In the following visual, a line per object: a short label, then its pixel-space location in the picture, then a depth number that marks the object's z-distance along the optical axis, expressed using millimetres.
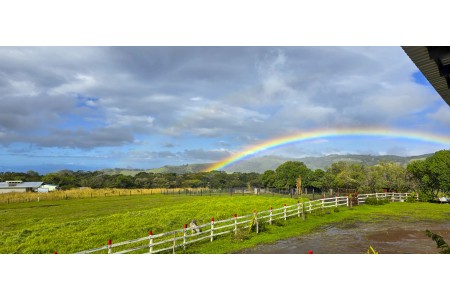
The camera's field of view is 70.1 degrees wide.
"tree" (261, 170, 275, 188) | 73438
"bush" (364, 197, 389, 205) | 33312
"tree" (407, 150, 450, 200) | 42469
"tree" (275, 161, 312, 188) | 72362
